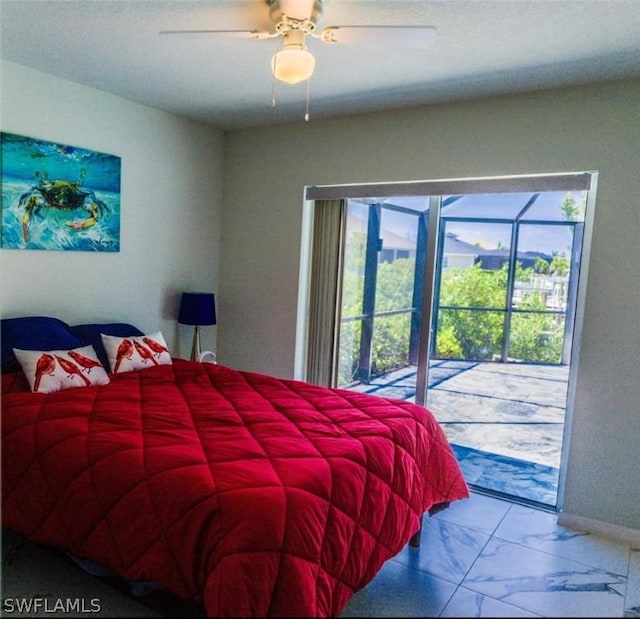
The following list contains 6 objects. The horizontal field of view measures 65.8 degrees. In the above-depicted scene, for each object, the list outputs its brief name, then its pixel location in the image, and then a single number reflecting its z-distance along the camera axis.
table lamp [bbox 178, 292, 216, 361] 3.82
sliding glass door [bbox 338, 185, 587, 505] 3.31
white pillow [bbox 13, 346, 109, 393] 2.61
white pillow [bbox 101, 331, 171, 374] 3.11
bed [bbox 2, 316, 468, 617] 1.53
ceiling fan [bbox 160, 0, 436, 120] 1.96
